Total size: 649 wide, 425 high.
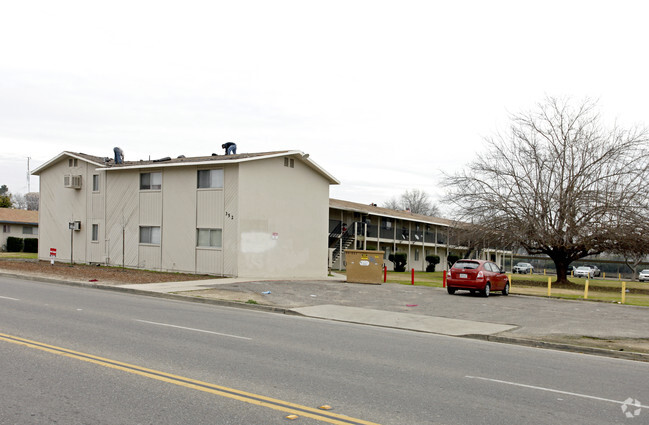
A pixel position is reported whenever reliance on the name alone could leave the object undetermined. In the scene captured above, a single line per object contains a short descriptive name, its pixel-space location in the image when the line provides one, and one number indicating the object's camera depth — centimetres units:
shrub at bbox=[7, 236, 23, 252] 5334
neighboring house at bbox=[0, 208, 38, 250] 5428
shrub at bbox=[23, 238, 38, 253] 5441
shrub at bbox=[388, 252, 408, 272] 4791
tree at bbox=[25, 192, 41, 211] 10356
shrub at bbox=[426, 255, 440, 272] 5425
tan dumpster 2705
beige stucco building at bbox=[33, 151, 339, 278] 2719
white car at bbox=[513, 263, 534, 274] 6862
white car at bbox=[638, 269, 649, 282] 5925
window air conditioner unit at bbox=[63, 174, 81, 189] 3406
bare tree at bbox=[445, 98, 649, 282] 3356
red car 2248
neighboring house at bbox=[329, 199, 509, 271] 4384
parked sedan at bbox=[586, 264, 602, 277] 6882
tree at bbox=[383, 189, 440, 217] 10350
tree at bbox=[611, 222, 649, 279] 3272
